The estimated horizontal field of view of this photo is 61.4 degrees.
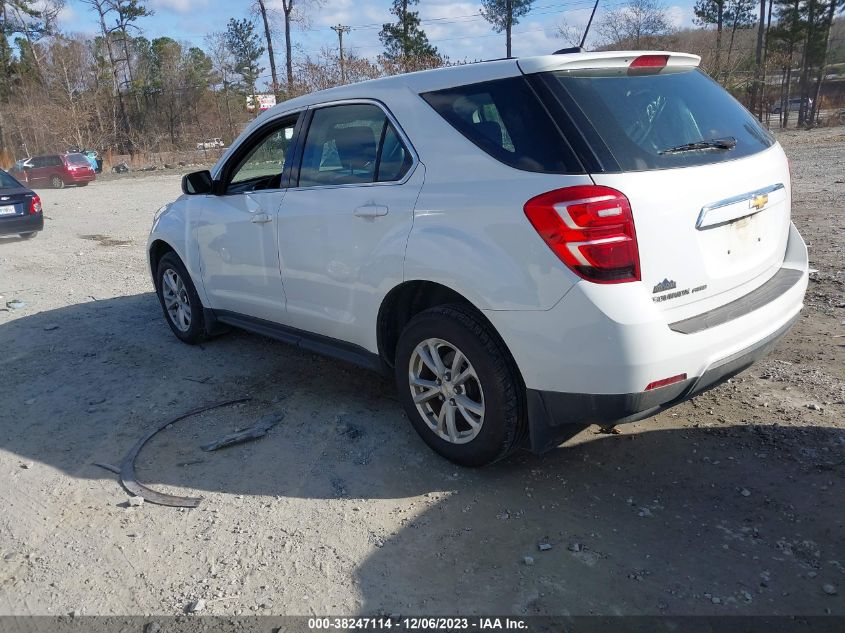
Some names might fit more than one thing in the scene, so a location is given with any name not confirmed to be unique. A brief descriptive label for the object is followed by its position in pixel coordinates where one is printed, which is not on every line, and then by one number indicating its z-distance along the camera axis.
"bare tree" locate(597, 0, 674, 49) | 43.03
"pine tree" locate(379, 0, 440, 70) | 47.00
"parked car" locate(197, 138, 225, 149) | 45.38
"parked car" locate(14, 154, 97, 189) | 29.72
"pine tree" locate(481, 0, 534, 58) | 50.78
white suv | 2.86
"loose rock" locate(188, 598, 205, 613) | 2.76
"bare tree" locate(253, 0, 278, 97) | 47.34
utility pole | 46.70
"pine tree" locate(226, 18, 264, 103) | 58.00
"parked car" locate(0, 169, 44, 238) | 13.25
